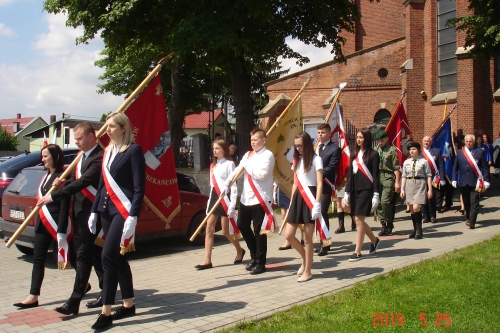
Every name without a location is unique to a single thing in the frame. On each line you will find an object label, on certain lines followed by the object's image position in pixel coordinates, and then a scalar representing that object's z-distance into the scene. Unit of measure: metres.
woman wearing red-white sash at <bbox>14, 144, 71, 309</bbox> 6.06
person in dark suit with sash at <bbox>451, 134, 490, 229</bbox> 10.90
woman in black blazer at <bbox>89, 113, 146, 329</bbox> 5.28
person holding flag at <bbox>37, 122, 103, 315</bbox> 5.72
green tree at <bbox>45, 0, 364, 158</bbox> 16.28
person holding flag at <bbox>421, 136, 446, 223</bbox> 12.09
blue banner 13.34
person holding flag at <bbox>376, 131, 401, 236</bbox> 10.25
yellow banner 8.91
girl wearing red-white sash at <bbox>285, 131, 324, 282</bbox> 6.98
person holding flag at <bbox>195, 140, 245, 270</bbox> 7.94
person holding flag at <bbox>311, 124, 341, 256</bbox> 8.58
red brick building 22.95
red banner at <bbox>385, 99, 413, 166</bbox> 12.08
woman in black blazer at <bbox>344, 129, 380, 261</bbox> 8.17
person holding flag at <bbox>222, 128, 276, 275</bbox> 7.31
